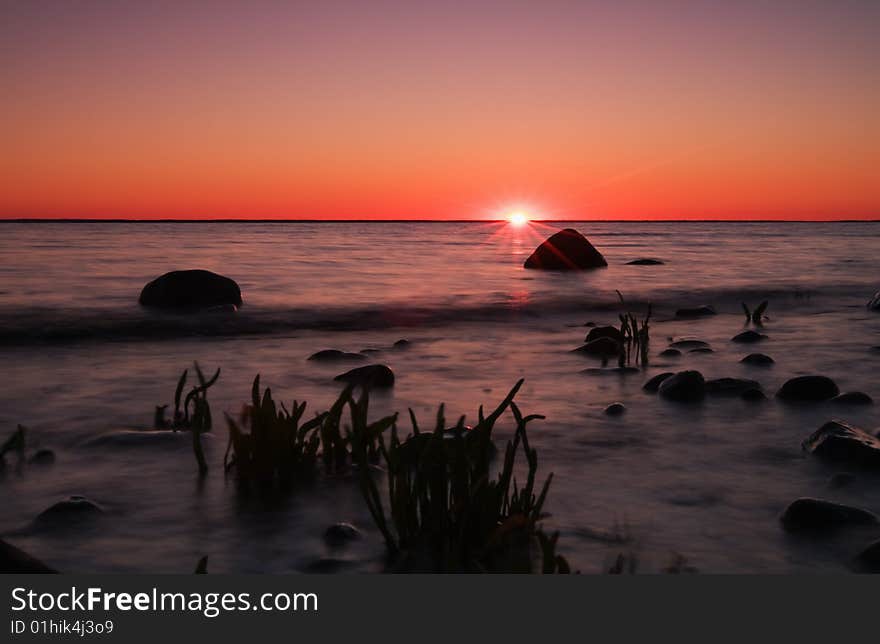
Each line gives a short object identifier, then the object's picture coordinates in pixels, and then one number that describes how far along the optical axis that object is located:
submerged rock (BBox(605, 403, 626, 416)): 5.89
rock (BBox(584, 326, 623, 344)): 8.91
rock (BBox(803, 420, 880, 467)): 4.54
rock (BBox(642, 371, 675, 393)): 6.65
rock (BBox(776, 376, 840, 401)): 6.29
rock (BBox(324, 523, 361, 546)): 3.54
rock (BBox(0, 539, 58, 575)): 2.66
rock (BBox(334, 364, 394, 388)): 6.95
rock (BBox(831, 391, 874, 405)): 6.16
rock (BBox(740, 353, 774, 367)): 8.11
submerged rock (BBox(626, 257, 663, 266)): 28.88
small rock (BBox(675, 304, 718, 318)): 13.21
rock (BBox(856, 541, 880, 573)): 3.27
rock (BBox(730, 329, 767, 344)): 9.84
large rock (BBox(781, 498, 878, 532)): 3.67
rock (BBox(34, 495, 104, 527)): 3.74
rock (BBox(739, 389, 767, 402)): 6.29
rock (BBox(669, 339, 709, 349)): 9.41
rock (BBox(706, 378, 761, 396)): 6.49
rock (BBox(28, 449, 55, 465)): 4.72
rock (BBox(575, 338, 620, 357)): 8.55
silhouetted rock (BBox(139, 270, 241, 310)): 13.48
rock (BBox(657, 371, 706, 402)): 6.29
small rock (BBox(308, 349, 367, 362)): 8.55
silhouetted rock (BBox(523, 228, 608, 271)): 23.23
